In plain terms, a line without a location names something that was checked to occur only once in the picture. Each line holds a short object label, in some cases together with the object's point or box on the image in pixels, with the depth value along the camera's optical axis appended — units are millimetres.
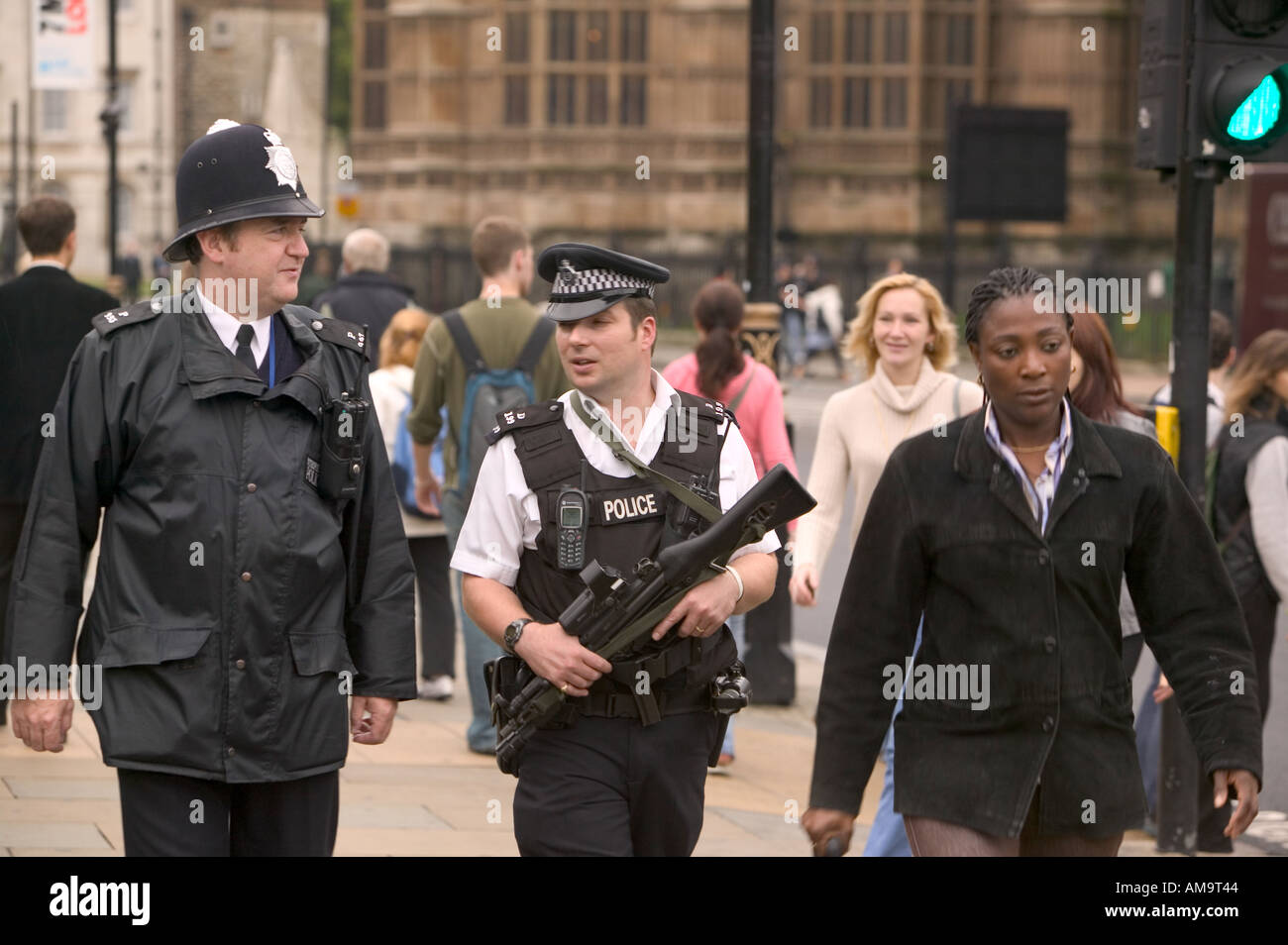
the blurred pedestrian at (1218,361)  16078
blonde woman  14180
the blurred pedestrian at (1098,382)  13305
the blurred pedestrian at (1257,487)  14742
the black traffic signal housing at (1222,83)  13445
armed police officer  8547
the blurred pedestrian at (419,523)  18594
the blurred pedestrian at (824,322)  66125
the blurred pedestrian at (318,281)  38844
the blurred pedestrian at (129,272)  91250
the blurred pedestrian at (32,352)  15773
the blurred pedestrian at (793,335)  65000
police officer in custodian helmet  8055
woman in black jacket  8070
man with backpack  15750
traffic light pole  13672
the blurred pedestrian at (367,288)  22797
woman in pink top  16562
